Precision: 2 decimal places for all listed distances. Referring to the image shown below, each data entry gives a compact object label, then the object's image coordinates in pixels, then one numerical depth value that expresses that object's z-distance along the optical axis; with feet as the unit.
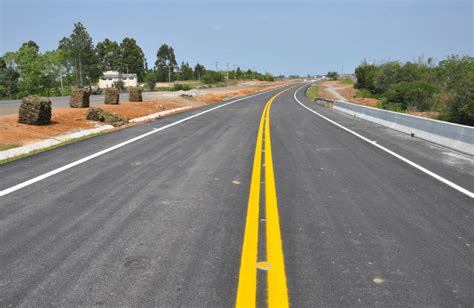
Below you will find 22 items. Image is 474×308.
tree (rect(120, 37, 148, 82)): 411.95
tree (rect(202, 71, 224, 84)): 413.59
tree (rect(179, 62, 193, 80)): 539.70
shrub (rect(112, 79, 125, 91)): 301.06
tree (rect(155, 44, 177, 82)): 487.20
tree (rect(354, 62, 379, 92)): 206.47
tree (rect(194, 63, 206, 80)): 545.44
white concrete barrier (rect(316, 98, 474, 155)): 33.06
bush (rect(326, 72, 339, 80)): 623.44
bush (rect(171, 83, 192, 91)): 281.33
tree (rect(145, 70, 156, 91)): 294.87
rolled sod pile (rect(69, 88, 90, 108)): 68.03
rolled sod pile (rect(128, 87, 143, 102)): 97.76
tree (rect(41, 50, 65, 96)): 333.62
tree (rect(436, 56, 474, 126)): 71.31
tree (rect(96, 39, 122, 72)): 399.24
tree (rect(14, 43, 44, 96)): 318.45
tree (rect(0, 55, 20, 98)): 275.59
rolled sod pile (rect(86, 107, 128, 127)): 57.37
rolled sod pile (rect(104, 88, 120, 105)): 81.20
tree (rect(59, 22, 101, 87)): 296.92
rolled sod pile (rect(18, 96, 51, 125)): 46.73
